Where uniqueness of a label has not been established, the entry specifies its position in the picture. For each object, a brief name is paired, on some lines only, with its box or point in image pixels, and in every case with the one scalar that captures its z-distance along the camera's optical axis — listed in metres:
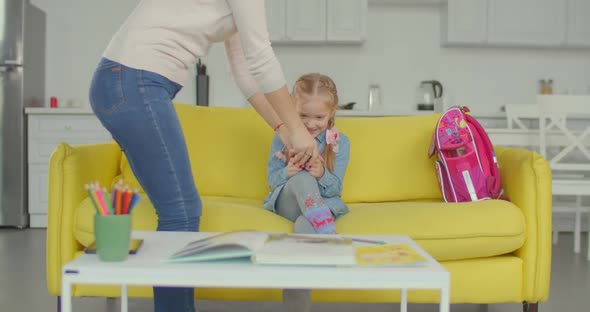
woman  1.56
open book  1.19
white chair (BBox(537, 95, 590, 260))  3.57
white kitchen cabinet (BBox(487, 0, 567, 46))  4.97
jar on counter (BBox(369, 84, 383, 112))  5.08
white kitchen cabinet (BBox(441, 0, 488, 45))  4.97
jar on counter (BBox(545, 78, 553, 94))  5.08
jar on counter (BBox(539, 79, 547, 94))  5.11
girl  2.10
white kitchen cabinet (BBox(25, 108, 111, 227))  4.67
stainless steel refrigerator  4.56
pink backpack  2.41
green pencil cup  1.20
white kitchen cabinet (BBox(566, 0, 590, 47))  4.96
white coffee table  1.14
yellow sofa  2.07
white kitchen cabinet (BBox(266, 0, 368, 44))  4.94
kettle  5.07
